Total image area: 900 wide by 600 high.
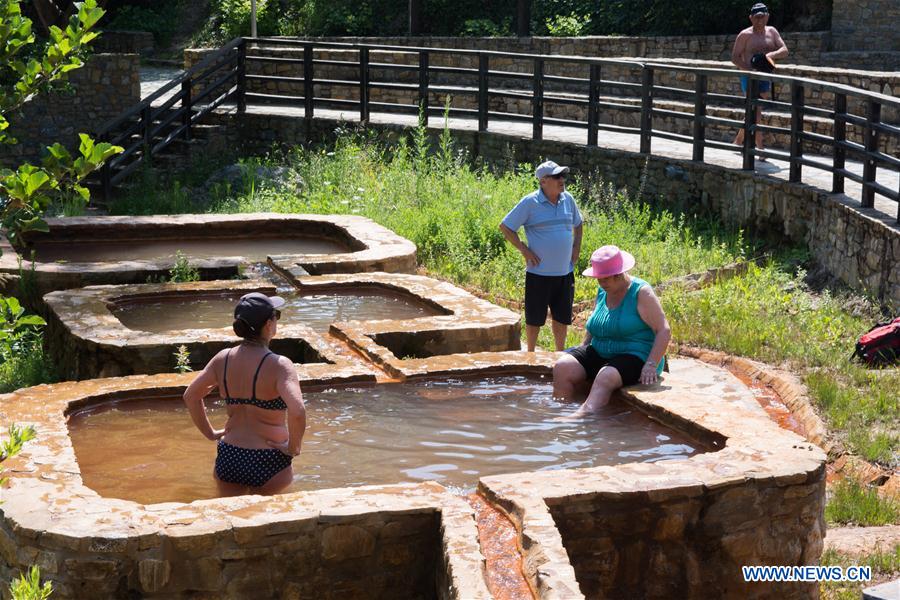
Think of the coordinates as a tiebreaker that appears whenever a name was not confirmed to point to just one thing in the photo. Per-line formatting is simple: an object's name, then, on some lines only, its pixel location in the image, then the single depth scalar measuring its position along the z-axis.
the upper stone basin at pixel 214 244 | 11.18
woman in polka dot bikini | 6.11
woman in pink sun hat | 7.57
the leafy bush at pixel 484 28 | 27.46
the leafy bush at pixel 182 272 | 10.84
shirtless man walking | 15.71
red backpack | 9.79
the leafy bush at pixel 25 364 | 9.45
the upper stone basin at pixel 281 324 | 8.55
